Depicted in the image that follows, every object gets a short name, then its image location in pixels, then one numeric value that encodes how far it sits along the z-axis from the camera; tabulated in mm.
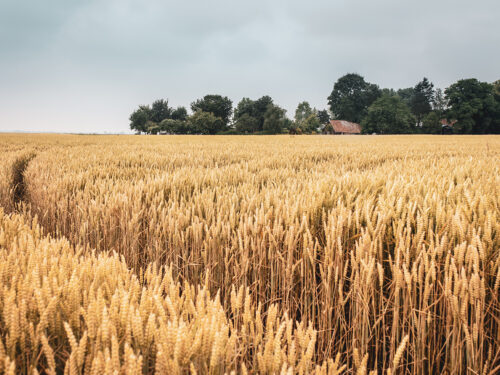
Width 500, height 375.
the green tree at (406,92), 110475
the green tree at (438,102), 86181
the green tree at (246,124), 65500
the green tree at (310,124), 72288
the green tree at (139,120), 87625
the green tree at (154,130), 69744
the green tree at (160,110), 96188
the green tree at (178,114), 94812
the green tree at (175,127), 66500
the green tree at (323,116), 90000
